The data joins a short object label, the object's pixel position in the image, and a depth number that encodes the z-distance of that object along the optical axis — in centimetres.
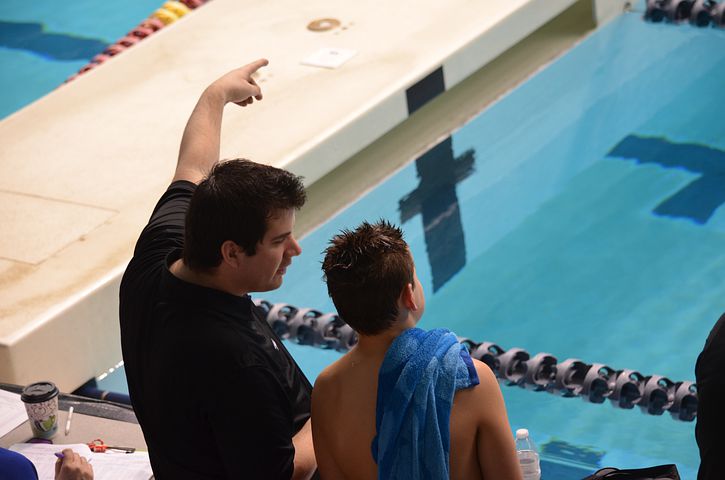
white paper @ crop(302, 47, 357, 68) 893
